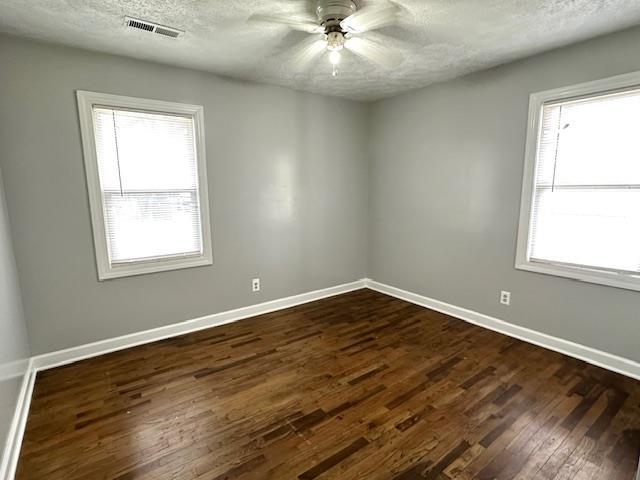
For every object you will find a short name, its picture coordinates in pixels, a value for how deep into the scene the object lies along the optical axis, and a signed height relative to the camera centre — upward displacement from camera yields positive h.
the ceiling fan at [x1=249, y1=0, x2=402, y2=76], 1.94 +1.12
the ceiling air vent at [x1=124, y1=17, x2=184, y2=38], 2.15 +1.13
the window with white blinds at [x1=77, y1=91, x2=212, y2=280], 2.71 +0.07
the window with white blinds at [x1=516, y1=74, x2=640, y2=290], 2.40 +0.03
